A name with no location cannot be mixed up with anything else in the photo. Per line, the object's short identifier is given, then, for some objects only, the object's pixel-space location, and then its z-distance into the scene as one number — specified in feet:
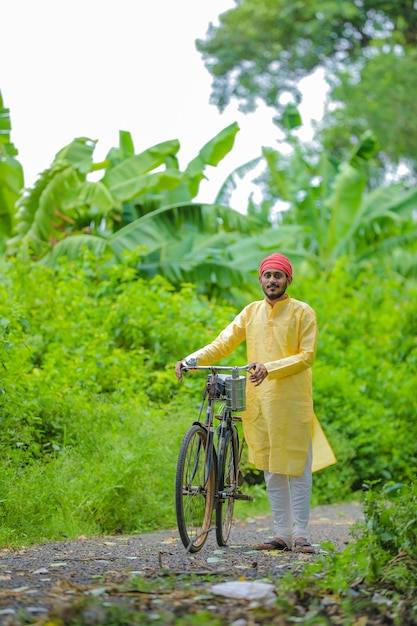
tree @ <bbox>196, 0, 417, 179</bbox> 94.48
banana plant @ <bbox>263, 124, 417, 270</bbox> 73.56
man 22.50
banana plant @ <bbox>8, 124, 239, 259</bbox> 52.16
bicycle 21.24
